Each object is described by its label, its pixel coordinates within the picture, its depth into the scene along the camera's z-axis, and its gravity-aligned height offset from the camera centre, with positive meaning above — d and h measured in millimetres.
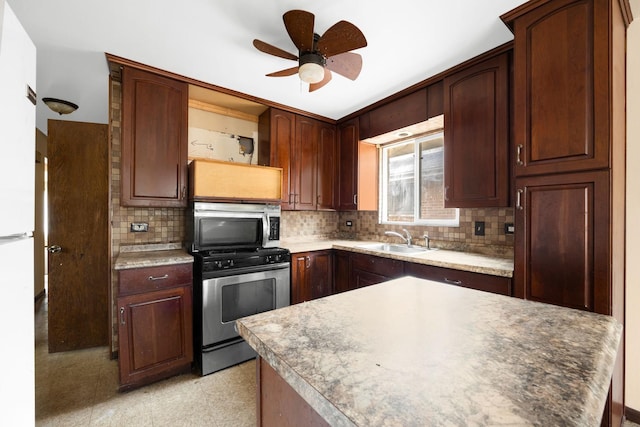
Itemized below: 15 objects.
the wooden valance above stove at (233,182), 2410 +289
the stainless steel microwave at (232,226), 2375 -113
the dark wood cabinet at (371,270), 2451 -520
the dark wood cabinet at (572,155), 1385 +308
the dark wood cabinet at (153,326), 1954 -819
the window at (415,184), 2930 +340
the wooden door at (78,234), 2568 -194
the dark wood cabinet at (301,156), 3094 +667
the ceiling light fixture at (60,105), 2838 +1113
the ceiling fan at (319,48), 1533 +1012
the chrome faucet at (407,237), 2980 -247
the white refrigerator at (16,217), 875 -11
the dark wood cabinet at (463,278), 1784 -452
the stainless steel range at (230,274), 2207 -508
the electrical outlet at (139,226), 2482 -115
